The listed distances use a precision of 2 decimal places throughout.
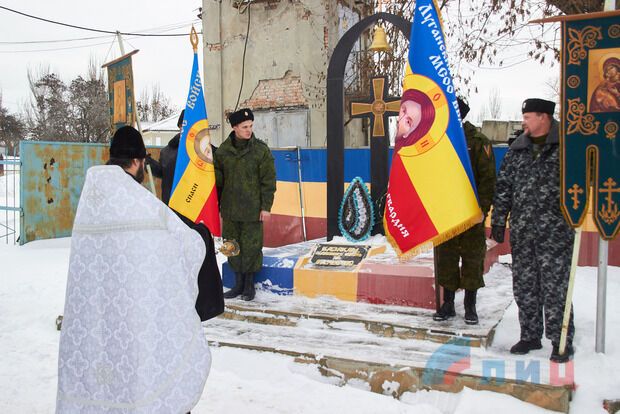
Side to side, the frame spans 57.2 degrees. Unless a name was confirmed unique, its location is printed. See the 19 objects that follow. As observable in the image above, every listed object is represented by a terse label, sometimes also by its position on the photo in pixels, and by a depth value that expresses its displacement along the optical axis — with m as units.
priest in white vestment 2.20
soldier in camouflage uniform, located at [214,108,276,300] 5.48
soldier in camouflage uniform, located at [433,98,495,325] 4.47
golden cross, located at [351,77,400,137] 6.50
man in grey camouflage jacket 3.79
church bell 7.23
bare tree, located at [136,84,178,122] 40.94
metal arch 6.80
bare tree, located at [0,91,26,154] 32.38
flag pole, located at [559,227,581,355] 3.55
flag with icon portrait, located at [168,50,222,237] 5.33
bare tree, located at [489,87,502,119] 39.79
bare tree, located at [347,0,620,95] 8.12
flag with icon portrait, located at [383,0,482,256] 4.16
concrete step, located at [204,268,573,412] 3.56
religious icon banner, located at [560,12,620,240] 3.59
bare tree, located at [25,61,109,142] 26.55
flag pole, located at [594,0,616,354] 3.85
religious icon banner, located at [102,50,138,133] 5.00
